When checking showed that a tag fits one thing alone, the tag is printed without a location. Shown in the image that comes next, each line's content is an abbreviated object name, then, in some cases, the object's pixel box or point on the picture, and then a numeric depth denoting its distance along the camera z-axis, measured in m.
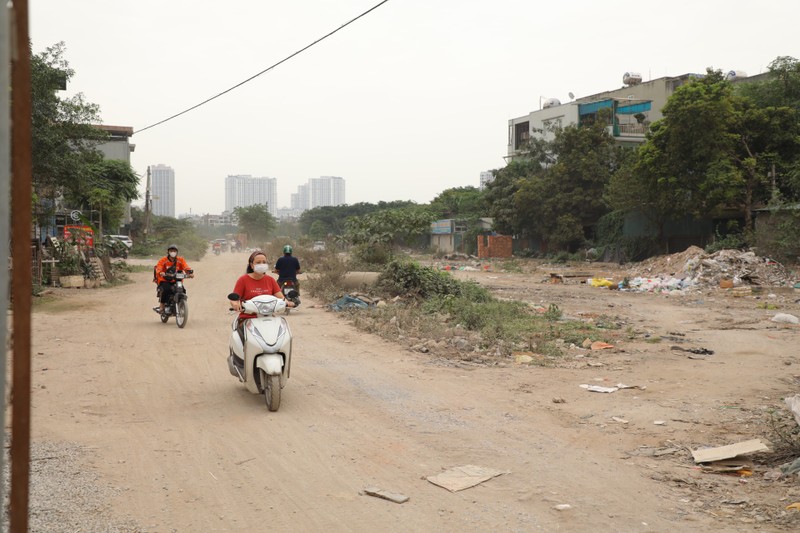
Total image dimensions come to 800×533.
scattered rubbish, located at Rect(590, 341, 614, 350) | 11.33
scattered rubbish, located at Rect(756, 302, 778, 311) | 17.43
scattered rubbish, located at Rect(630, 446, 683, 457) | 5.73
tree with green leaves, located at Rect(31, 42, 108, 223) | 16.94
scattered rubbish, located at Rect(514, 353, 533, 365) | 10.00
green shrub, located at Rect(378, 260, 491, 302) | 17.16
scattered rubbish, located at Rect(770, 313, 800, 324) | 14.41
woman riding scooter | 7.66
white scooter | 6.79
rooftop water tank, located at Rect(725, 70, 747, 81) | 49.44
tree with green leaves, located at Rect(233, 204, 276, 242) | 84.19
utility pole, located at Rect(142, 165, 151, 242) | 47.97
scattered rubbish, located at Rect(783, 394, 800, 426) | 5.62
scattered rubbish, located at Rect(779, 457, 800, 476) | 5.05
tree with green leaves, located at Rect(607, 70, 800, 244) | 29.03
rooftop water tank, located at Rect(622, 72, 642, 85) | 55.16
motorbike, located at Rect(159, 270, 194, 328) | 12.94
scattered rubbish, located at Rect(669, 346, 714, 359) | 10.93
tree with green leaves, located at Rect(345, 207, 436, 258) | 22.86
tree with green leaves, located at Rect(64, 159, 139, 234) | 31.35
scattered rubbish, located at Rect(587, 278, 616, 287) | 25.14
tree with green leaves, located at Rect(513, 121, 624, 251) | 41.12
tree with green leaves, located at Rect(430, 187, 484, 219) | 63.22
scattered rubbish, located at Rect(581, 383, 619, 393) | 8.23
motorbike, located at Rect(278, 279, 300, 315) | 15.10
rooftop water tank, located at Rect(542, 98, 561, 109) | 55.60
